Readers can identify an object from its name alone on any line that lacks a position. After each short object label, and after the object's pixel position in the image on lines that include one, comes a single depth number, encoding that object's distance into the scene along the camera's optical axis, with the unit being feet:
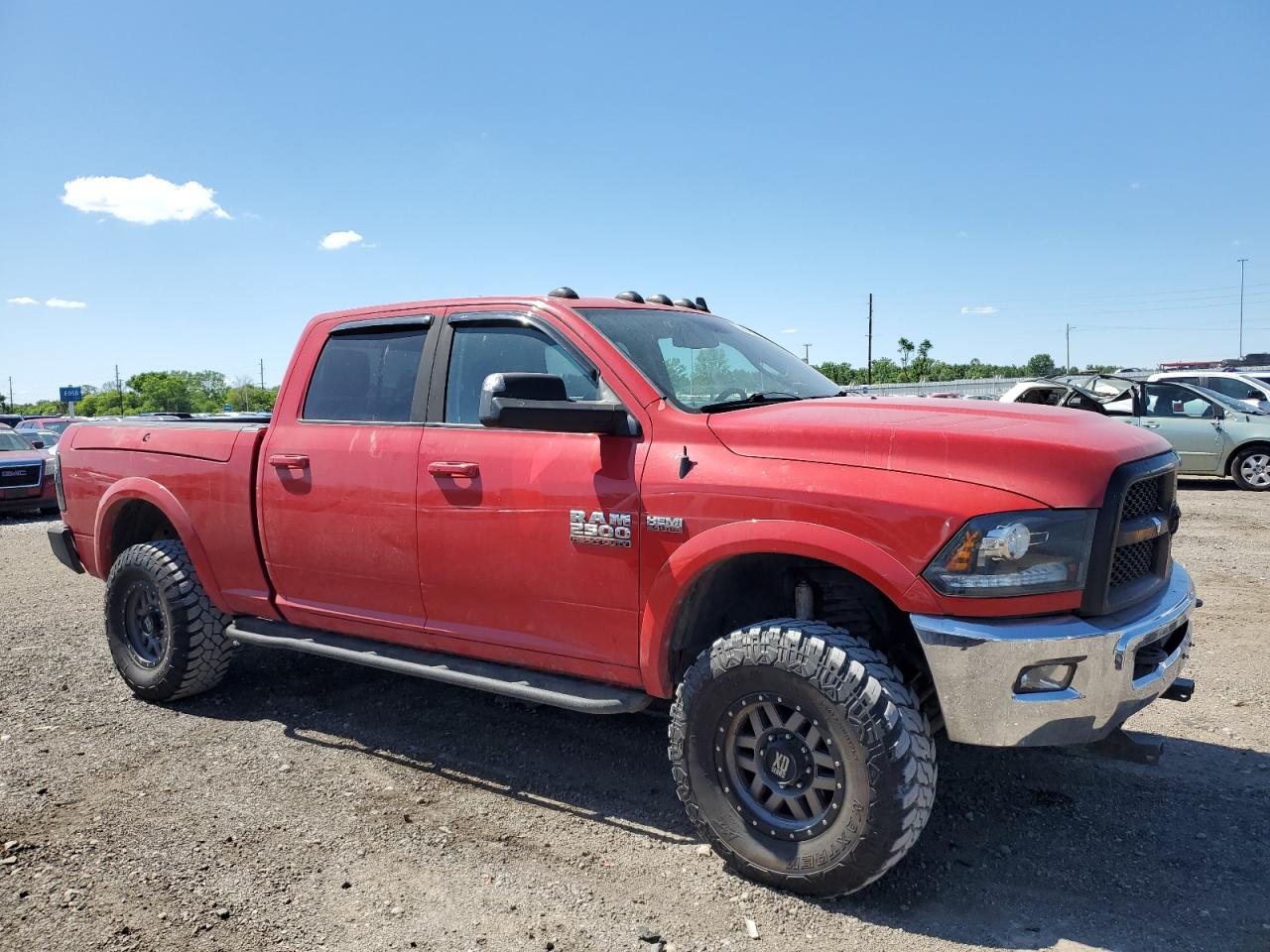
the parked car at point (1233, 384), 48.20
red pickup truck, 8.89
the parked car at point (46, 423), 81.64
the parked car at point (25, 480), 47.14
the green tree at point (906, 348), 363.76
